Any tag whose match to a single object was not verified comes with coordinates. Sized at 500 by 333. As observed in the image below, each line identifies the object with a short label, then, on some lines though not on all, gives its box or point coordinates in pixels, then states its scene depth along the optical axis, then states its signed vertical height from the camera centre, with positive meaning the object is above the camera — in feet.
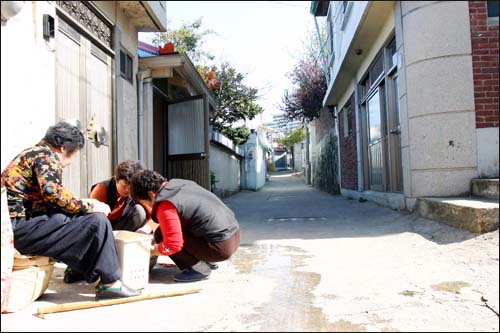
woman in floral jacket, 7.24 -0.68
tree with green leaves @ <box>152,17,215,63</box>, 37.32 +14.36
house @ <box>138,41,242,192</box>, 19.72 +3.69
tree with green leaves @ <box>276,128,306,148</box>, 114.51 +11.57
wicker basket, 7.04 -1.83
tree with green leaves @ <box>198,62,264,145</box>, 47.78 +9.98
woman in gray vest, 8.20 -1.01
